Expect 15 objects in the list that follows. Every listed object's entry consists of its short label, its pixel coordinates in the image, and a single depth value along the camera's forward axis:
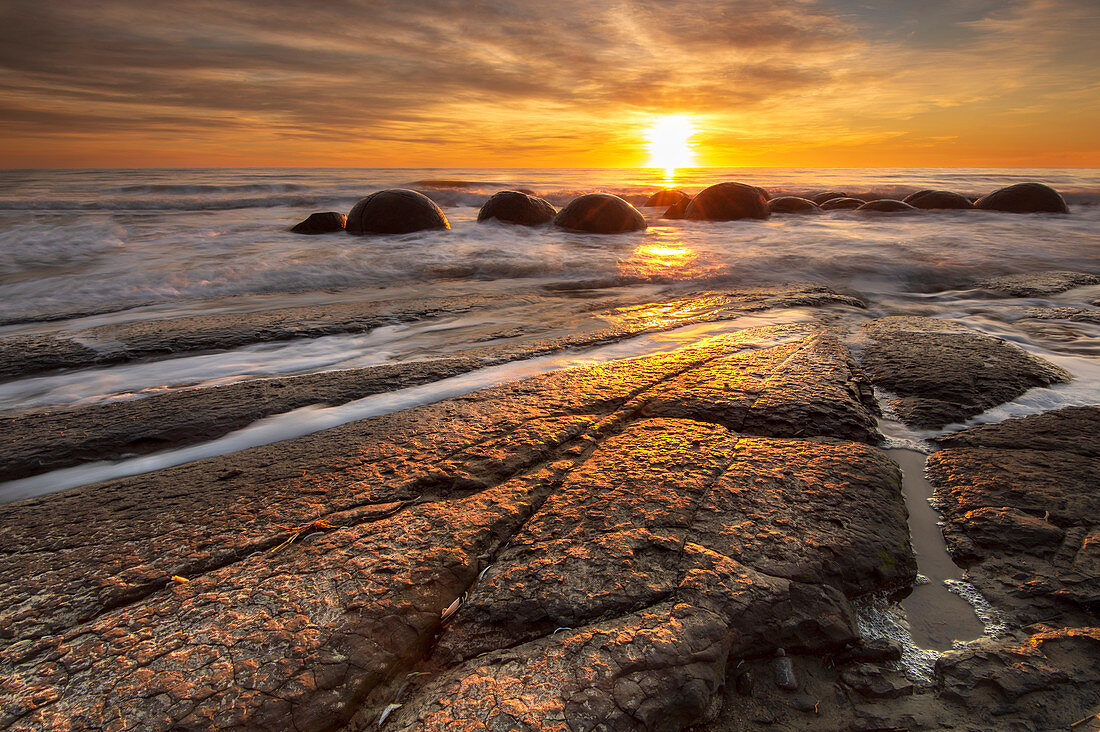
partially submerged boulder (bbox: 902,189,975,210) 14.52
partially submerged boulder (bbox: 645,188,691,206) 18.68
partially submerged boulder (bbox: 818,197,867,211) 15.74
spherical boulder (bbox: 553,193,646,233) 10.97
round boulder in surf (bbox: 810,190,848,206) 18.45
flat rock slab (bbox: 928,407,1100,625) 1.44
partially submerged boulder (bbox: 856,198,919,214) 14.51
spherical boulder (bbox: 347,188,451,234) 10.02
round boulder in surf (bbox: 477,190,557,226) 11.60
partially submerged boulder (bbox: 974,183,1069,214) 13.86
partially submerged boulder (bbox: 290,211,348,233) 10.60
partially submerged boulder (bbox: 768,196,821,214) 15.21
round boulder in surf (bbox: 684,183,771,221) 13.28
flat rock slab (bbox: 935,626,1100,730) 1.13
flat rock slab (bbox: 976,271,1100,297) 5.53
